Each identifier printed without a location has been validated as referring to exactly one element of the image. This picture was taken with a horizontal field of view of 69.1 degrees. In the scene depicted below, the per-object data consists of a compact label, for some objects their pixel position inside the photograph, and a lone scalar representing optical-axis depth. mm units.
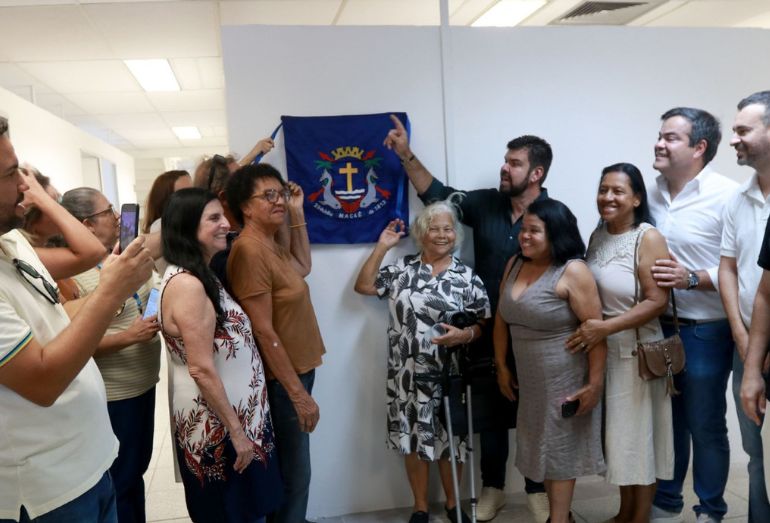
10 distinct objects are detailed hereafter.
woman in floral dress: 1718
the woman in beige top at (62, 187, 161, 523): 2061
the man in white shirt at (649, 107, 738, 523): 2391
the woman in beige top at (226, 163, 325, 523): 2070
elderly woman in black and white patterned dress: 2578
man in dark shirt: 2678
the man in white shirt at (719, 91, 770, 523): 2008
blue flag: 2723
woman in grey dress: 2252
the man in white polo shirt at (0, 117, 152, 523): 1114
